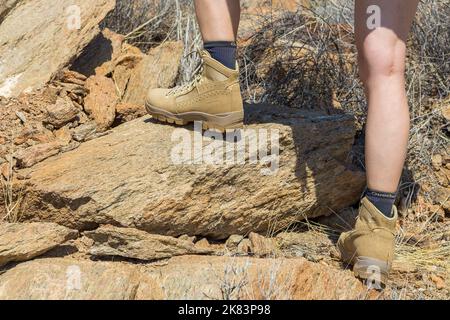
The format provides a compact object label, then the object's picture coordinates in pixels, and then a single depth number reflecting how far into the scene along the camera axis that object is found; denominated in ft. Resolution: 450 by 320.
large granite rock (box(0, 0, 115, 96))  11.51
